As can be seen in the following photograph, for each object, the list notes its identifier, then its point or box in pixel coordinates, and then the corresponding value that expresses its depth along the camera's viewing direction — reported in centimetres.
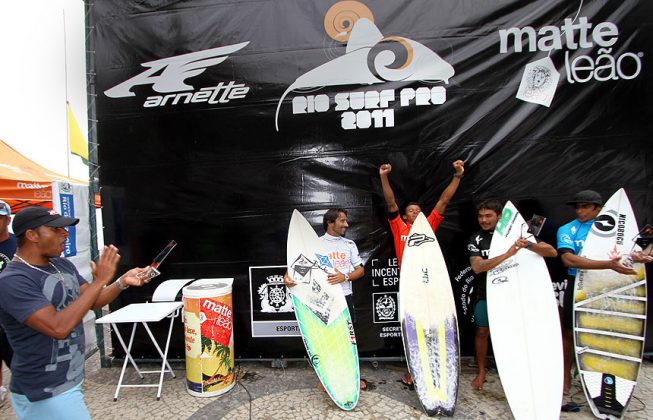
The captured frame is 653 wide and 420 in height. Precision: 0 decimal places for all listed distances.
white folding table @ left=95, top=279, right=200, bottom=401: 262
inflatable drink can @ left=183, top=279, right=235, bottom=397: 271
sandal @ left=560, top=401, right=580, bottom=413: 244
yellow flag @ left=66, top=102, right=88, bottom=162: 643
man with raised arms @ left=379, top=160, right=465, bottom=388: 284
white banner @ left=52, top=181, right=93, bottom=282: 297
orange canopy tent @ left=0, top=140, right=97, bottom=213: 464
